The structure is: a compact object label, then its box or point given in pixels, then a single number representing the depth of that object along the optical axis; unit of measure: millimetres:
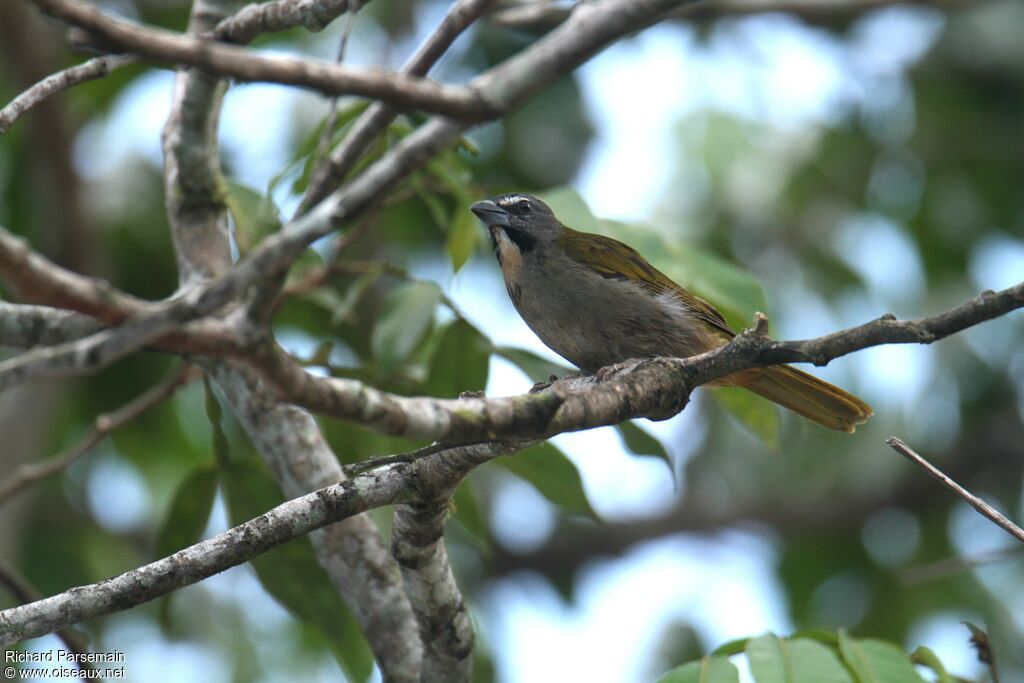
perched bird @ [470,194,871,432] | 8031
